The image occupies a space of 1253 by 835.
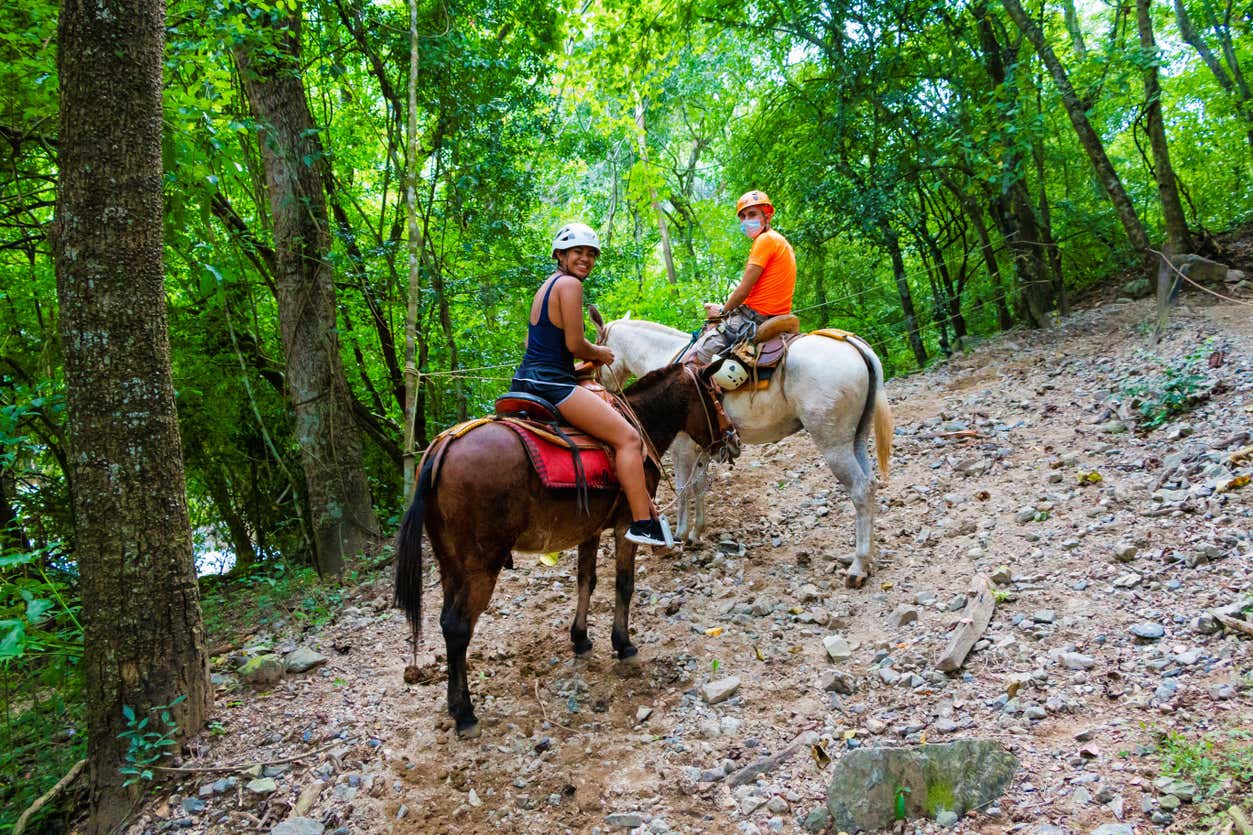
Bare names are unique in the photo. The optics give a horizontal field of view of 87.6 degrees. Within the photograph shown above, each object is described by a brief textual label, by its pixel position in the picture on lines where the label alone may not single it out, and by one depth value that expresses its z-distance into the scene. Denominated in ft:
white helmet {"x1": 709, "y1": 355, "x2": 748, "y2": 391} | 18.38
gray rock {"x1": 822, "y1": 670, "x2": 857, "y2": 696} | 12.26
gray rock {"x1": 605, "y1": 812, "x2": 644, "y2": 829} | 10.00
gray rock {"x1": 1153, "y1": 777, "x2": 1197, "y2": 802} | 7.73
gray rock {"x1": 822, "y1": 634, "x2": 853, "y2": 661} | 13.50
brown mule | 12.32
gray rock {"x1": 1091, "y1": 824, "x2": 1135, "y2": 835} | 7.55
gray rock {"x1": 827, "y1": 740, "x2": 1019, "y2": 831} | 8.77
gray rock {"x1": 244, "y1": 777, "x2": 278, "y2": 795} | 11.14
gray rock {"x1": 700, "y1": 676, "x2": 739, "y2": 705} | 12.78
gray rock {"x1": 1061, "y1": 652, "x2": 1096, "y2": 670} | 10.84
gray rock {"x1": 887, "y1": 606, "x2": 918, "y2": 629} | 14.27
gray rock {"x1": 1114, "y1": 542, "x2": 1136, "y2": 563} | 13.51
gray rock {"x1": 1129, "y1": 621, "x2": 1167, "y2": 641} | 11.02
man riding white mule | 19.20
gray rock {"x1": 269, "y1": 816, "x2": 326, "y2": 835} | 10.20
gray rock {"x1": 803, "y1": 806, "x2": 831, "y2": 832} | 9.16
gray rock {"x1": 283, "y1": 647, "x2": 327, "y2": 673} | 15.19
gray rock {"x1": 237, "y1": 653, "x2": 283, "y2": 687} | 14.46
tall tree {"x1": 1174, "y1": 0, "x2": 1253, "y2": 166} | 30.91
